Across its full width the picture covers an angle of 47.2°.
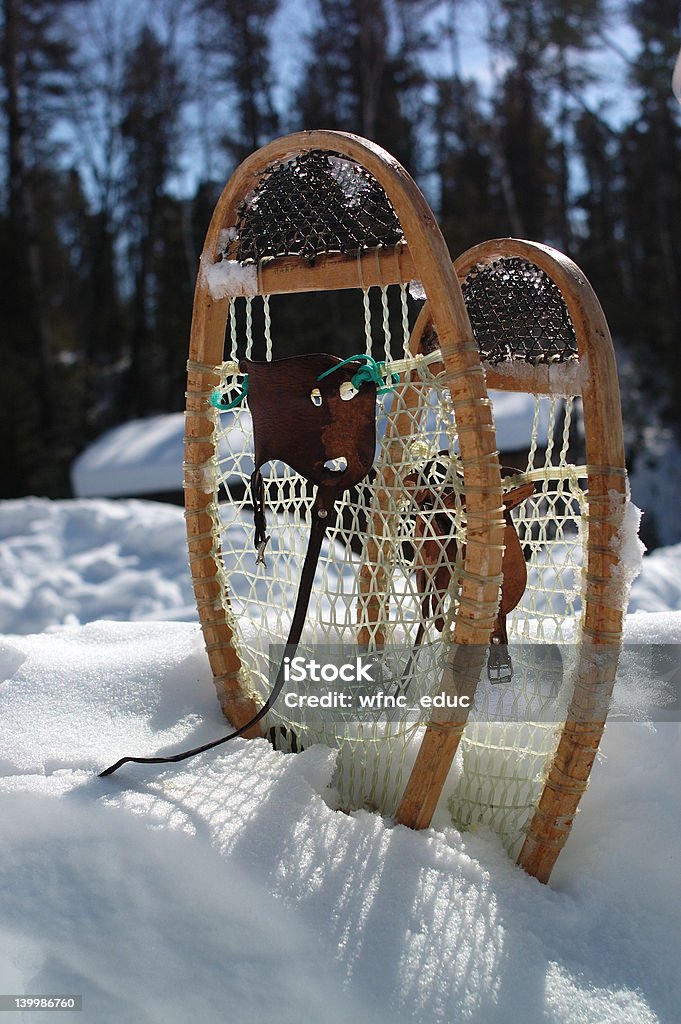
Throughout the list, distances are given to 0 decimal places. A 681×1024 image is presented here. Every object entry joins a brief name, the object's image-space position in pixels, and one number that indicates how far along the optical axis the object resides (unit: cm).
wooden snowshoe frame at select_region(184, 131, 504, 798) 119
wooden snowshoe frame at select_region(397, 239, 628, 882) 122
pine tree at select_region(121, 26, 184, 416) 1007
